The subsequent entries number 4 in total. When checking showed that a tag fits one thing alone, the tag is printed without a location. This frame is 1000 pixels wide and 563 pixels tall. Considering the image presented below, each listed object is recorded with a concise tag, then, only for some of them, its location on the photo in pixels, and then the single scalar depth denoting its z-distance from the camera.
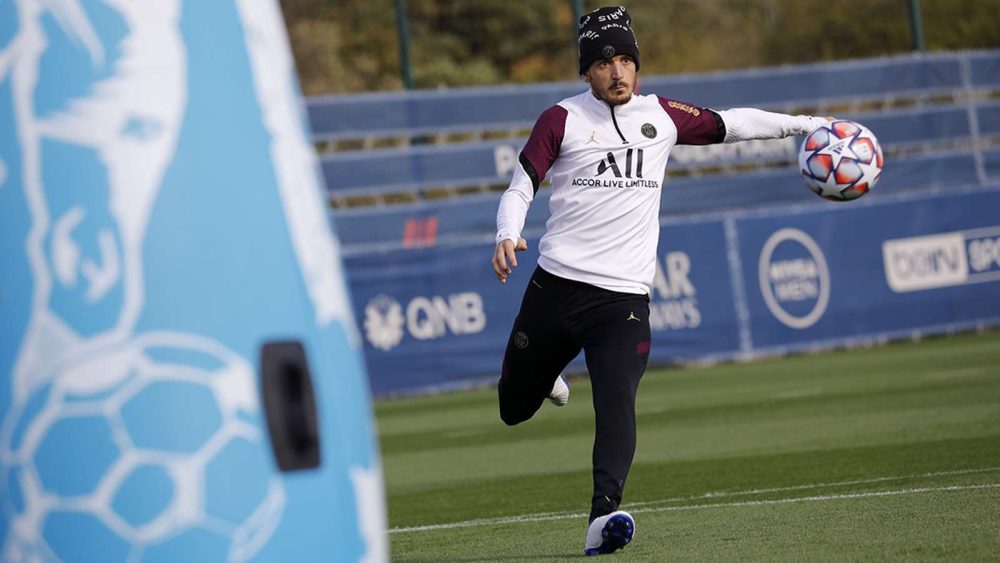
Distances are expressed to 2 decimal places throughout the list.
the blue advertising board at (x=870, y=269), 41.44
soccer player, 13.20
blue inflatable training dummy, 5.22
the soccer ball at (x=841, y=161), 14.29
